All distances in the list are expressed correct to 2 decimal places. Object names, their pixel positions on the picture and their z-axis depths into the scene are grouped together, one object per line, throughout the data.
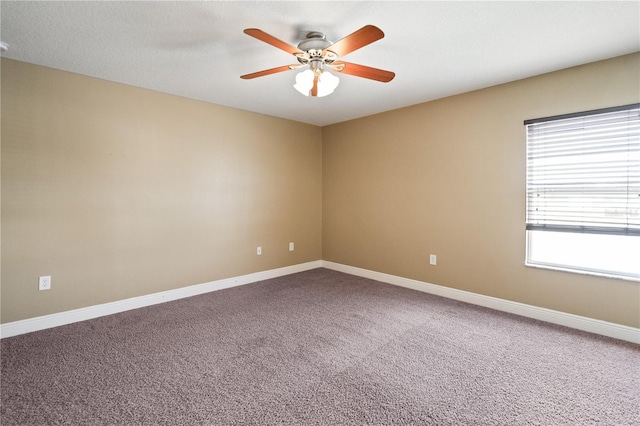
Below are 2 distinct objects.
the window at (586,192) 2.62
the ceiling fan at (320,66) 2.06
